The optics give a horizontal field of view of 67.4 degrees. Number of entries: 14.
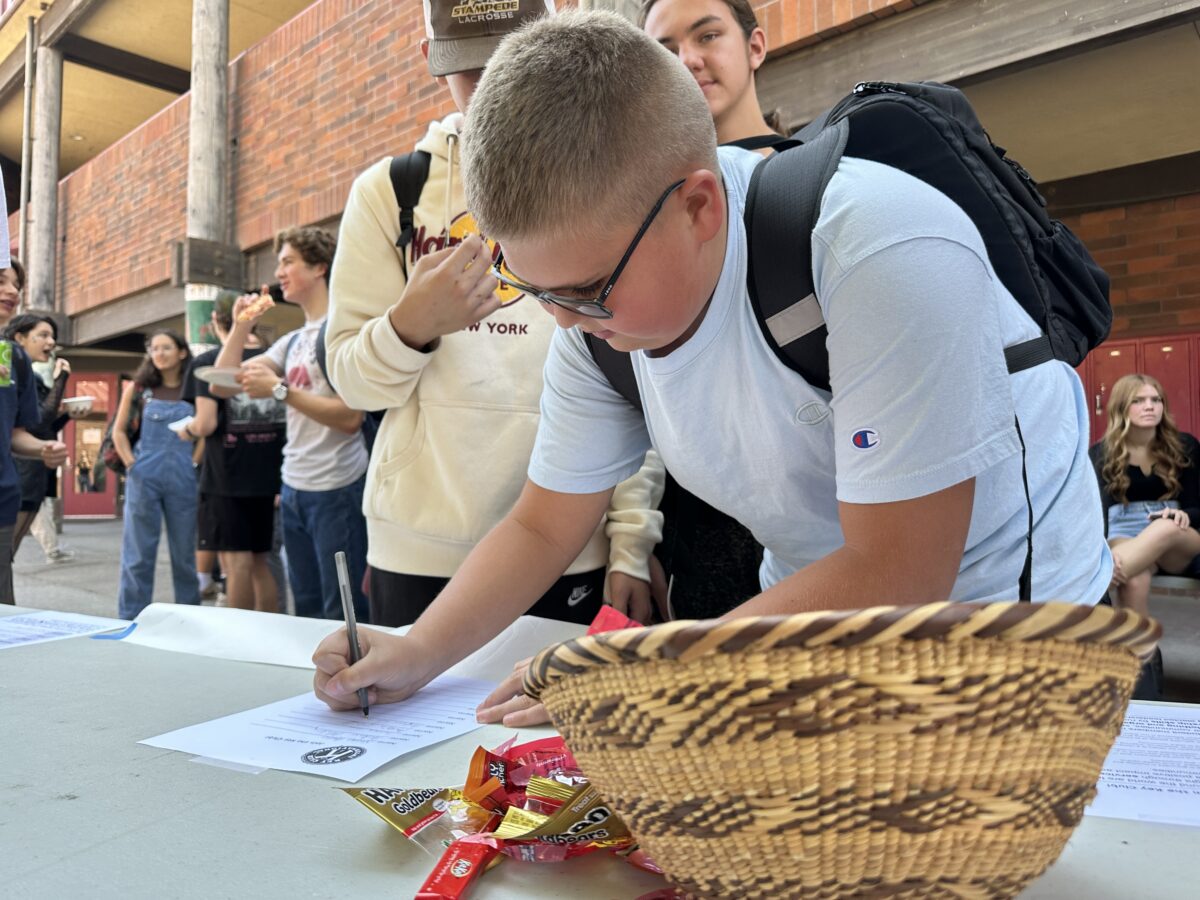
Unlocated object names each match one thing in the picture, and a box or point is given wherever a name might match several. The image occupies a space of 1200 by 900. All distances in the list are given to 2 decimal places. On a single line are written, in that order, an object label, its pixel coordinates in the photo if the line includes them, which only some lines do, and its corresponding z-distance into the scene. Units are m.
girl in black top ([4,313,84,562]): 4.21
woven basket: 0.37
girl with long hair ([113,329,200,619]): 3.76
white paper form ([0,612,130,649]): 1.40
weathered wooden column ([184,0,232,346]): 5.86
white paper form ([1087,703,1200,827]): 0.67
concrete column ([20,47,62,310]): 8.67
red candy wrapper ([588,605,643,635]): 0.86
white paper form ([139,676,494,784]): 0.80
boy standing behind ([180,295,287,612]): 3.50
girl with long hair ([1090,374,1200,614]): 3.70
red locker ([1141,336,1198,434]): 4.92
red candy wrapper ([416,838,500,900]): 0.54
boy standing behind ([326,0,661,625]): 1.41
